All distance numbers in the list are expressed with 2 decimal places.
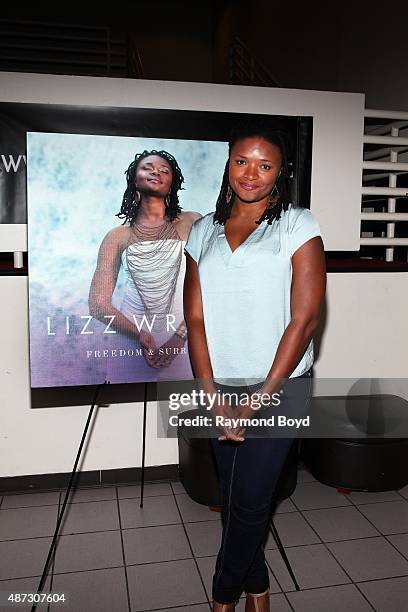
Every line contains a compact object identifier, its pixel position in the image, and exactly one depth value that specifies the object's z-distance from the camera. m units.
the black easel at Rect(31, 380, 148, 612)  1.98
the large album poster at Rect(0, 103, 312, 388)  2.27
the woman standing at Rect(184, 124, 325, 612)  1.78
